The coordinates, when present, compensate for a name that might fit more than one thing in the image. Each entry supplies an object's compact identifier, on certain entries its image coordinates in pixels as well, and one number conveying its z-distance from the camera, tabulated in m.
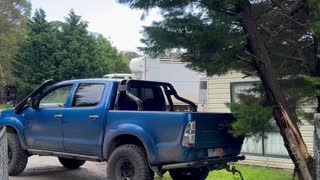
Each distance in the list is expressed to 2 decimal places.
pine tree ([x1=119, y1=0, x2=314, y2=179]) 6.59
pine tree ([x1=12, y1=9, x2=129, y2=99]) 34.72
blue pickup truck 6.82
